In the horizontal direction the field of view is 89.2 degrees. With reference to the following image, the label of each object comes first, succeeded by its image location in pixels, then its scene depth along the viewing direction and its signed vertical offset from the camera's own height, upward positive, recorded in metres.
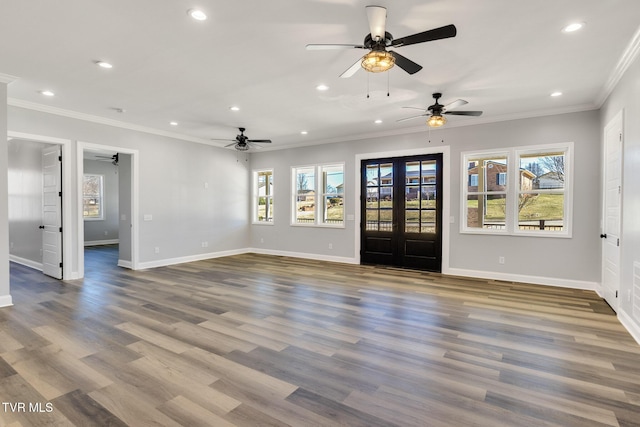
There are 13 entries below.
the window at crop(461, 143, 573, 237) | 5.47 +0.31
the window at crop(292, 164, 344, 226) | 7.89 +0.35
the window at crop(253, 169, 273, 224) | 9.12 +0.30
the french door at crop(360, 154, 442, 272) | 6.57 -0.07
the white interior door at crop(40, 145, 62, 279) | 5.66 -0.07
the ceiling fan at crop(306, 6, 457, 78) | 2.50 +1.37
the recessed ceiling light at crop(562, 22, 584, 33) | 2.87 +1.64
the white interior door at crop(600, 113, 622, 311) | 4.00 -0.03
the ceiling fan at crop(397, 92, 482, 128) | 4.67 +1.41
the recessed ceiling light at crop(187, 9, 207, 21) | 2.71 +1.65
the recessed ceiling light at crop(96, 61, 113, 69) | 3.69 +1.66
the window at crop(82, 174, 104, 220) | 10.76 +0.41
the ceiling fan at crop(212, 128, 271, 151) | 6.54 +1.37
